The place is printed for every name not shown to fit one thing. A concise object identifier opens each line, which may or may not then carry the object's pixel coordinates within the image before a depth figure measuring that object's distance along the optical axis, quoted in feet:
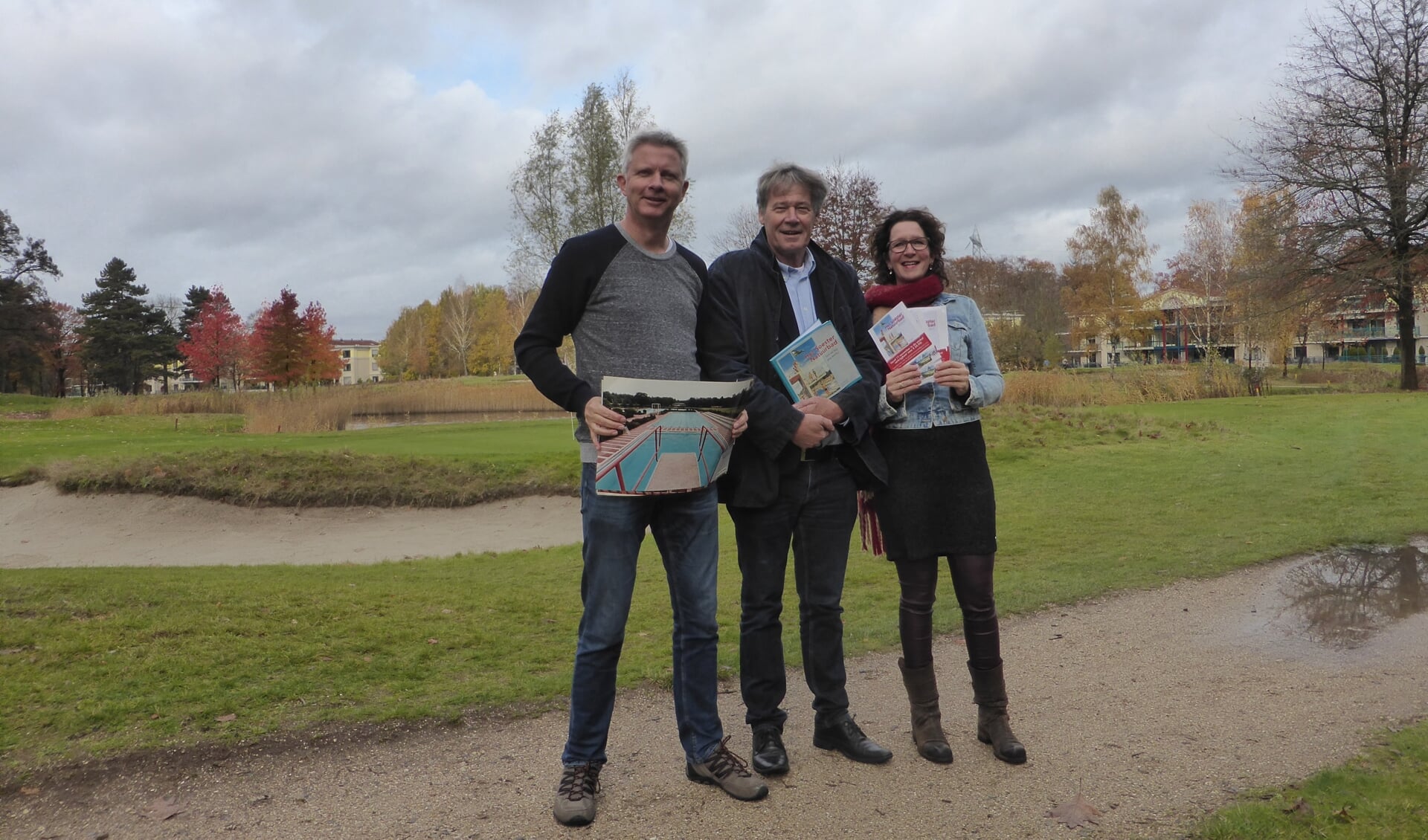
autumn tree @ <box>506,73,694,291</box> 117.70
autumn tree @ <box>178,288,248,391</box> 176.35
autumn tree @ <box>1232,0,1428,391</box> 100.48
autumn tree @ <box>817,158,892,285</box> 89.86
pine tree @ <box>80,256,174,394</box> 212.84
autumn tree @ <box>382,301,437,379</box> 293.43
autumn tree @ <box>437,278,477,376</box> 273.95
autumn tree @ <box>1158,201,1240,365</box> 155.53
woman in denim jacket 12.65
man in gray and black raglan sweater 11.20
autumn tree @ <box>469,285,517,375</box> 268.82
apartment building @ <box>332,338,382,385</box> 535.19
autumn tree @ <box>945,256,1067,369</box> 195.42
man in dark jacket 11.86
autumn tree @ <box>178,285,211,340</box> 248.32
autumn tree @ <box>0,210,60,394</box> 171.94
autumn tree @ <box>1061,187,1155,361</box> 172.96
